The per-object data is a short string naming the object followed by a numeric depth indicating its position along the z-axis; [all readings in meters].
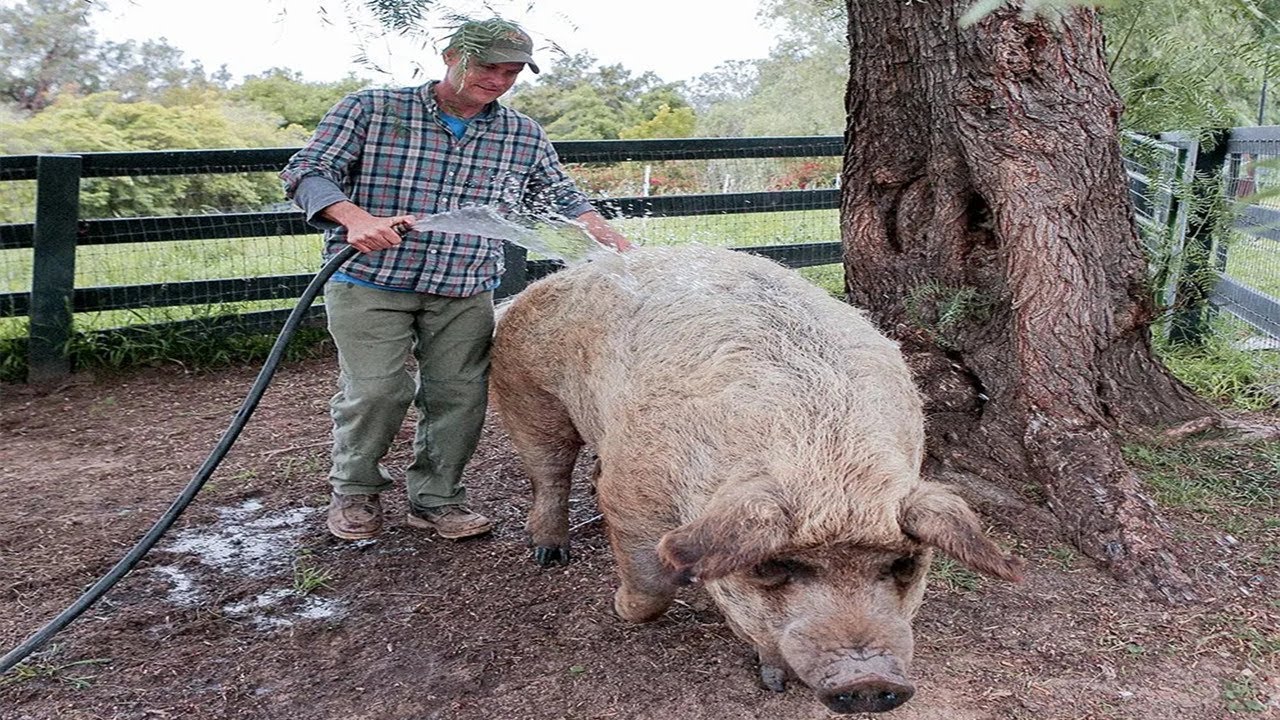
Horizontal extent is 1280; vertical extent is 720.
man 3.98
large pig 2.69
